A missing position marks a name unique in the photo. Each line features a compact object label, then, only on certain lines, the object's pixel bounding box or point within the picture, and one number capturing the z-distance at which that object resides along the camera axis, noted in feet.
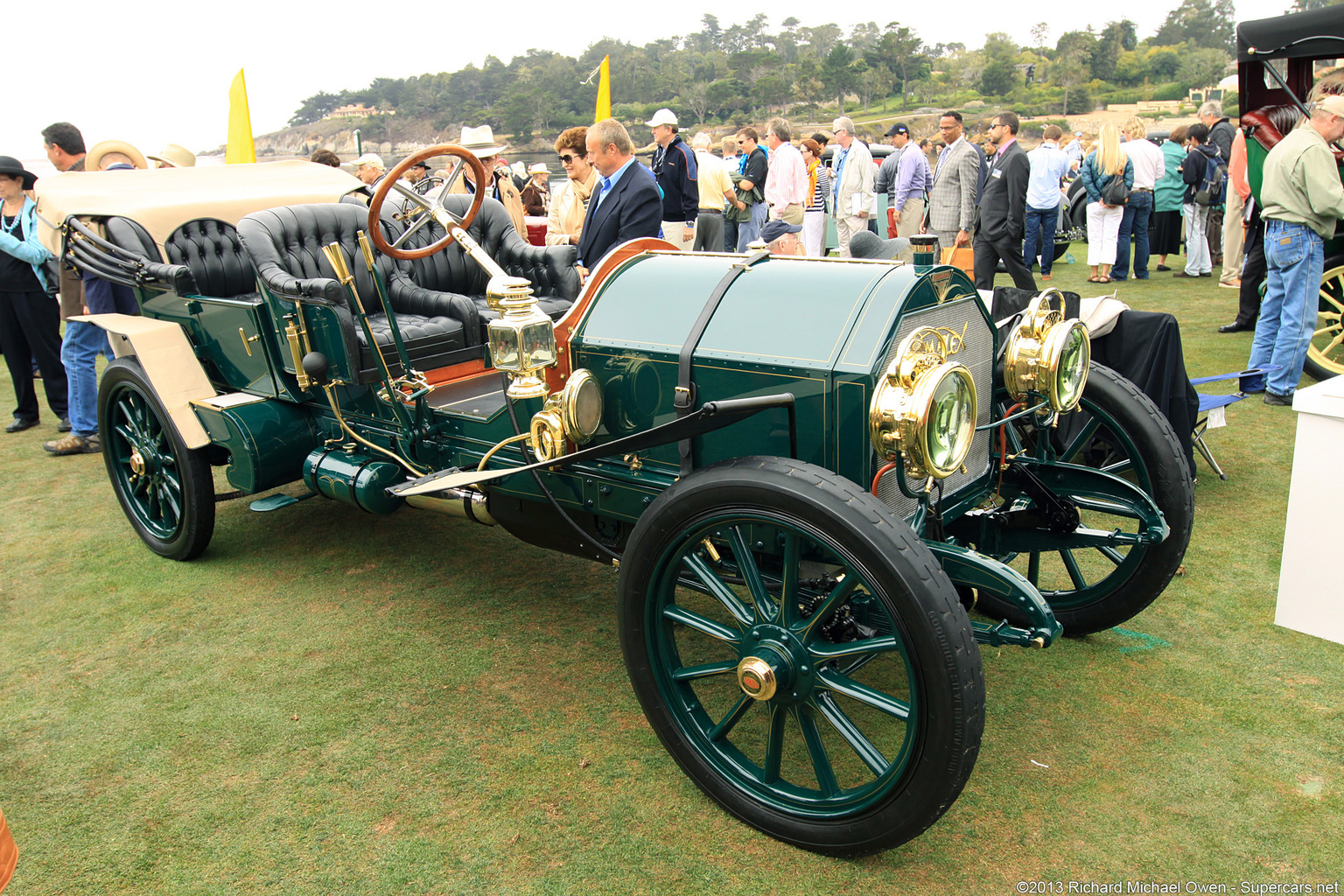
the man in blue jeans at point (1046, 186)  29.45
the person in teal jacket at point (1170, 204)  33.32
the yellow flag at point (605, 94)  31.27
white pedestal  8.93
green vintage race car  6.66
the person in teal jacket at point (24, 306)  18.39
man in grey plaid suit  25.46
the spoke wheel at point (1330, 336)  19.35
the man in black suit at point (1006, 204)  23.52
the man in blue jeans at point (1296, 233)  16.62
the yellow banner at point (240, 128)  29.81
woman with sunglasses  18.34
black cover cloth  12.78
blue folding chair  13.82
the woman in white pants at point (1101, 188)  30.04
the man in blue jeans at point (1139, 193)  31.04
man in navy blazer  14.40
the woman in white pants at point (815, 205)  34.35
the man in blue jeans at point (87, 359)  16.87
